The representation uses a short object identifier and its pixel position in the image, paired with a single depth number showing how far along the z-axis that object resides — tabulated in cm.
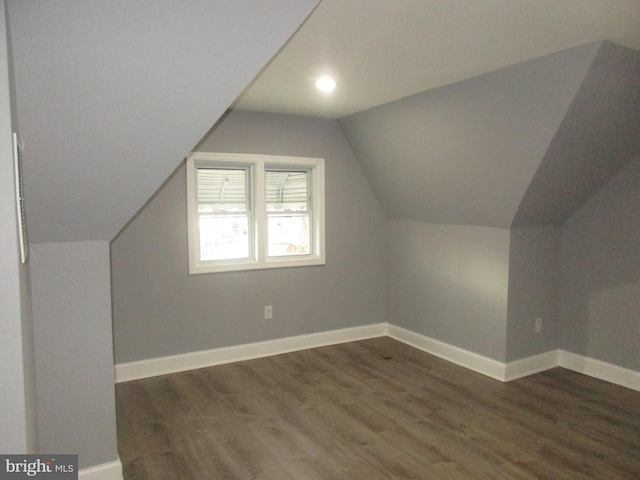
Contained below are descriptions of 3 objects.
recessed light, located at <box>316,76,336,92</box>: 327
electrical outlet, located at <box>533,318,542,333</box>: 426
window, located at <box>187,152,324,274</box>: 436
